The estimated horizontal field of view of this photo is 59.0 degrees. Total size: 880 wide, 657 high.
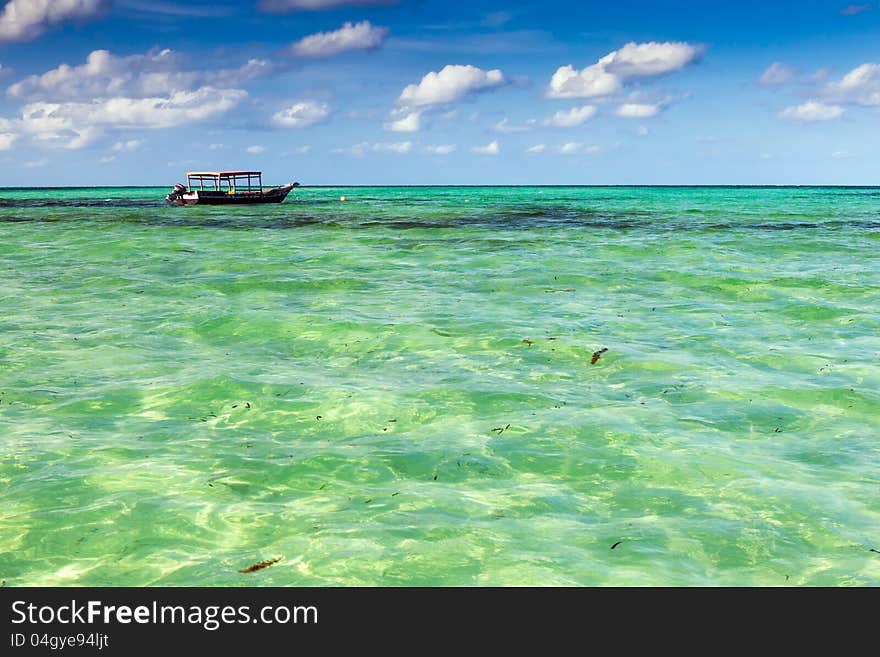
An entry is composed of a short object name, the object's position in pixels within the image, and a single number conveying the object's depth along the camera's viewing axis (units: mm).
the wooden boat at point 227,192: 58969
